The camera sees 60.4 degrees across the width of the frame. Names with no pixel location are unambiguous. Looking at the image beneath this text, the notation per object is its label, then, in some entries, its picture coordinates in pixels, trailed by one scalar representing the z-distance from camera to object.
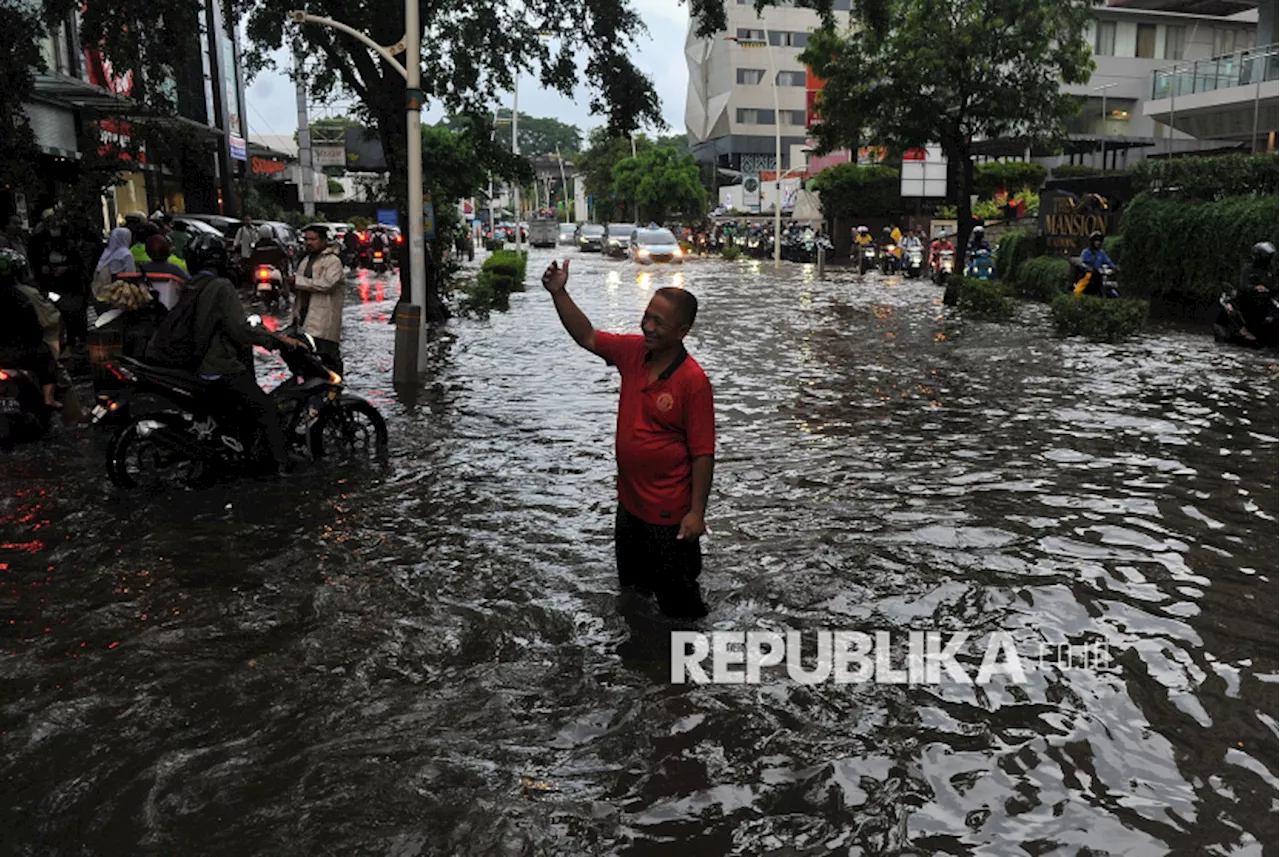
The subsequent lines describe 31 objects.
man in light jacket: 10.35
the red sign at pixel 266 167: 52.83
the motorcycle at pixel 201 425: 7.69
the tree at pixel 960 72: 30.06
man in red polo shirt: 4.59
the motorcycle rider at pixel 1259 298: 15.77
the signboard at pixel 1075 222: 26.06
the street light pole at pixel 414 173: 13.43
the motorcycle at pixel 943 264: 31.52
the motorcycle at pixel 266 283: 13.89
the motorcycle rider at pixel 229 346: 7.63
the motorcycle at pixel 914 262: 35.94
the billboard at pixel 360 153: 59.66
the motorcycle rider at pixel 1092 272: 18.92
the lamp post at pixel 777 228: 47.66
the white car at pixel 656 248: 44.16
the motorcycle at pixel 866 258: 37.66
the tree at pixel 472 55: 19.38
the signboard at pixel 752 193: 67.75
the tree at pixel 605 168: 94.50
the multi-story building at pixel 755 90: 101.19
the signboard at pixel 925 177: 40.50
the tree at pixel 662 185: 84.56
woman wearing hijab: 11.91
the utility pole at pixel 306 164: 46.28
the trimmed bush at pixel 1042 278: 24.64
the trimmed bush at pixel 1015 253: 28.06
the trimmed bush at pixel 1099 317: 17.48
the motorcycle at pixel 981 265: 23.86
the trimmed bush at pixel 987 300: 21.33
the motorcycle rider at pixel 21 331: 9.59
